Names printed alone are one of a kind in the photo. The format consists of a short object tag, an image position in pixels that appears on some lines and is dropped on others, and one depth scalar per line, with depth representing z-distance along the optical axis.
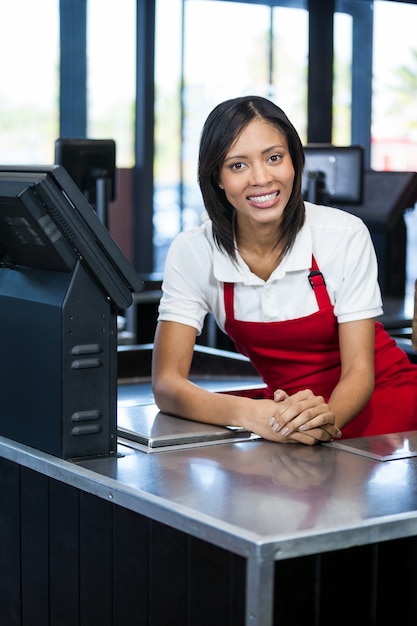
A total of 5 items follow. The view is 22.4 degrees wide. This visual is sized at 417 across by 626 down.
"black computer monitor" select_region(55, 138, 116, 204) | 4.71
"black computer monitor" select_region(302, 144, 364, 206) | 5.65
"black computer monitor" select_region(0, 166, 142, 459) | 1.71
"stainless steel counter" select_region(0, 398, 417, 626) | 1.34
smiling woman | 2.09
